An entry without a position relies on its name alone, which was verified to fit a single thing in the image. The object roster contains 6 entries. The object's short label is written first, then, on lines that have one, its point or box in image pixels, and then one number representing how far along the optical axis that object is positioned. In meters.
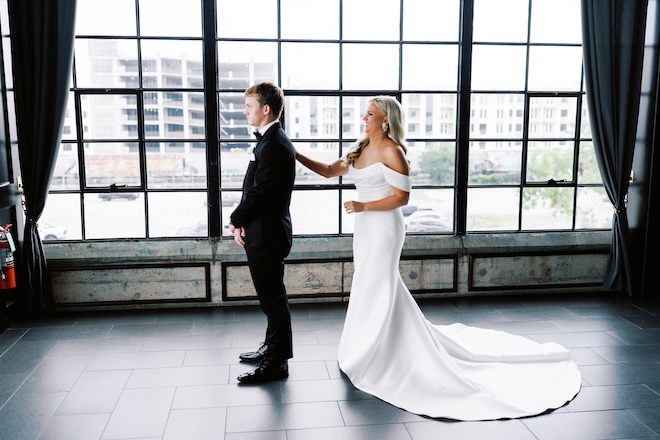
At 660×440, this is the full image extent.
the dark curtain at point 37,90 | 4.59
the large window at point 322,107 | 4.96
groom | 3.48
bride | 3.42
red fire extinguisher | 4.36
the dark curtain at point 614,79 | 5.17
